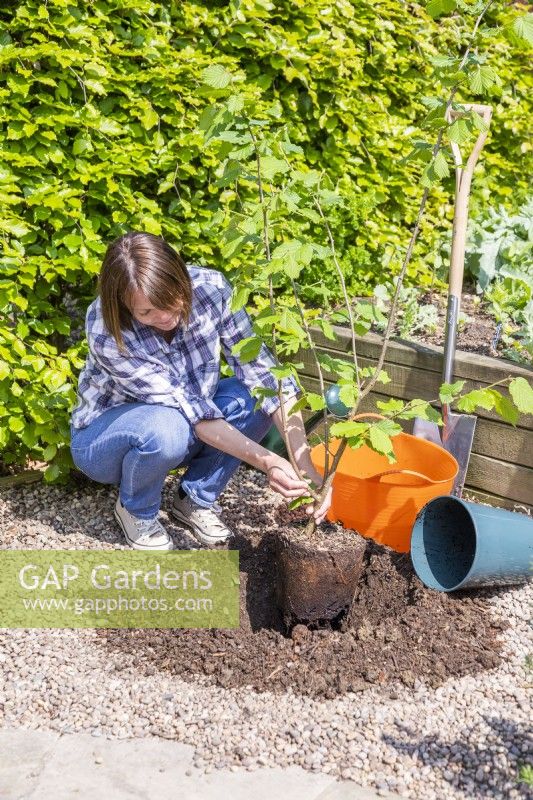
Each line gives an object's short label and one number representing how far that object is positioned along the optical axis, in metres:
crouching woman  2.75
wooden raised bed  3.33
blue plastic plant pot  2.72
